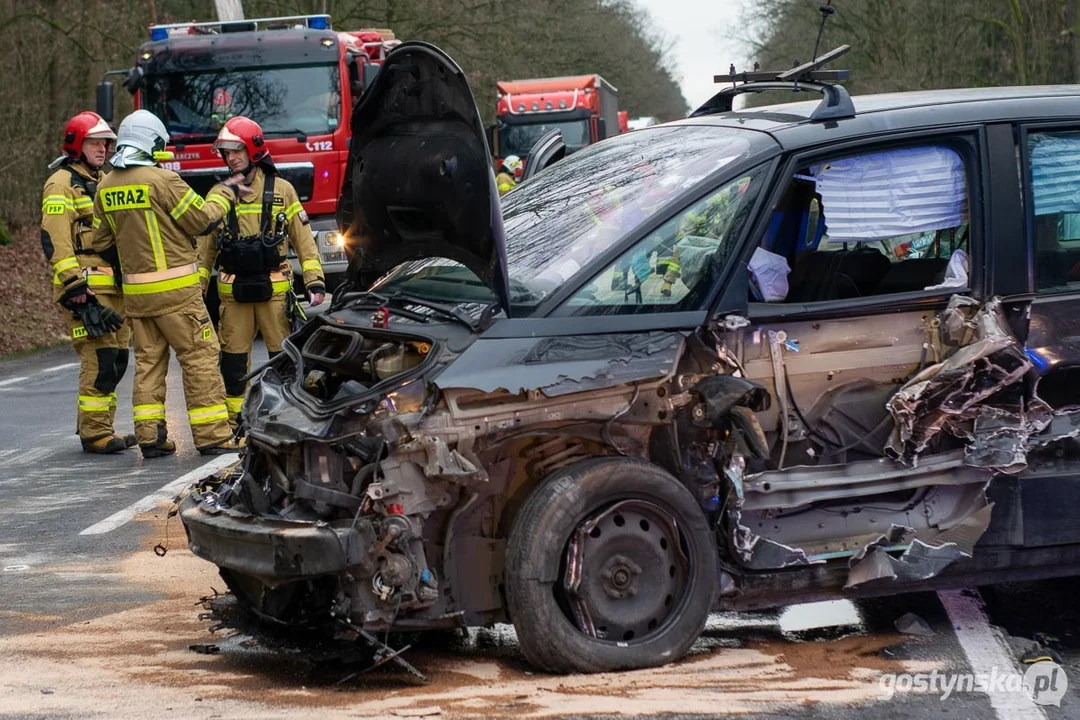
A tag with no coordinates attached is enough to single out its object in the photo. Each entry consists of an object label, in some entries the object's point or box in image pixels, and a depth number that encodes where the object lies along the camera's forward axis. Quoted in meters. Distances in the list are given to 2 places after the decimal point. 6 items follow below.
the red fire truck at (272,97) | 30.53
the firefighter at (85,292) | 18.19
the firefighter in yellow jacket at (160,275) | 17.06
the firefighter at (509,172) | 35.94
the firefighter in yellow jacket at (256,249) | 17.53
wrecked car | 8.66
